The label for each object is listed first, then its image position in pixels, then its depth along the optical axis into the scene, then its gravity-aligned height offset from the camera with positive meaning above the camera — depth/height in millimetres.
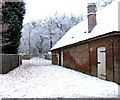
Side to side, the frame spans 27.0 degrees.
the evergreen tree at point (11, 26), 24062 +2869
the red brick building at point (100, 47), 14323 +524
